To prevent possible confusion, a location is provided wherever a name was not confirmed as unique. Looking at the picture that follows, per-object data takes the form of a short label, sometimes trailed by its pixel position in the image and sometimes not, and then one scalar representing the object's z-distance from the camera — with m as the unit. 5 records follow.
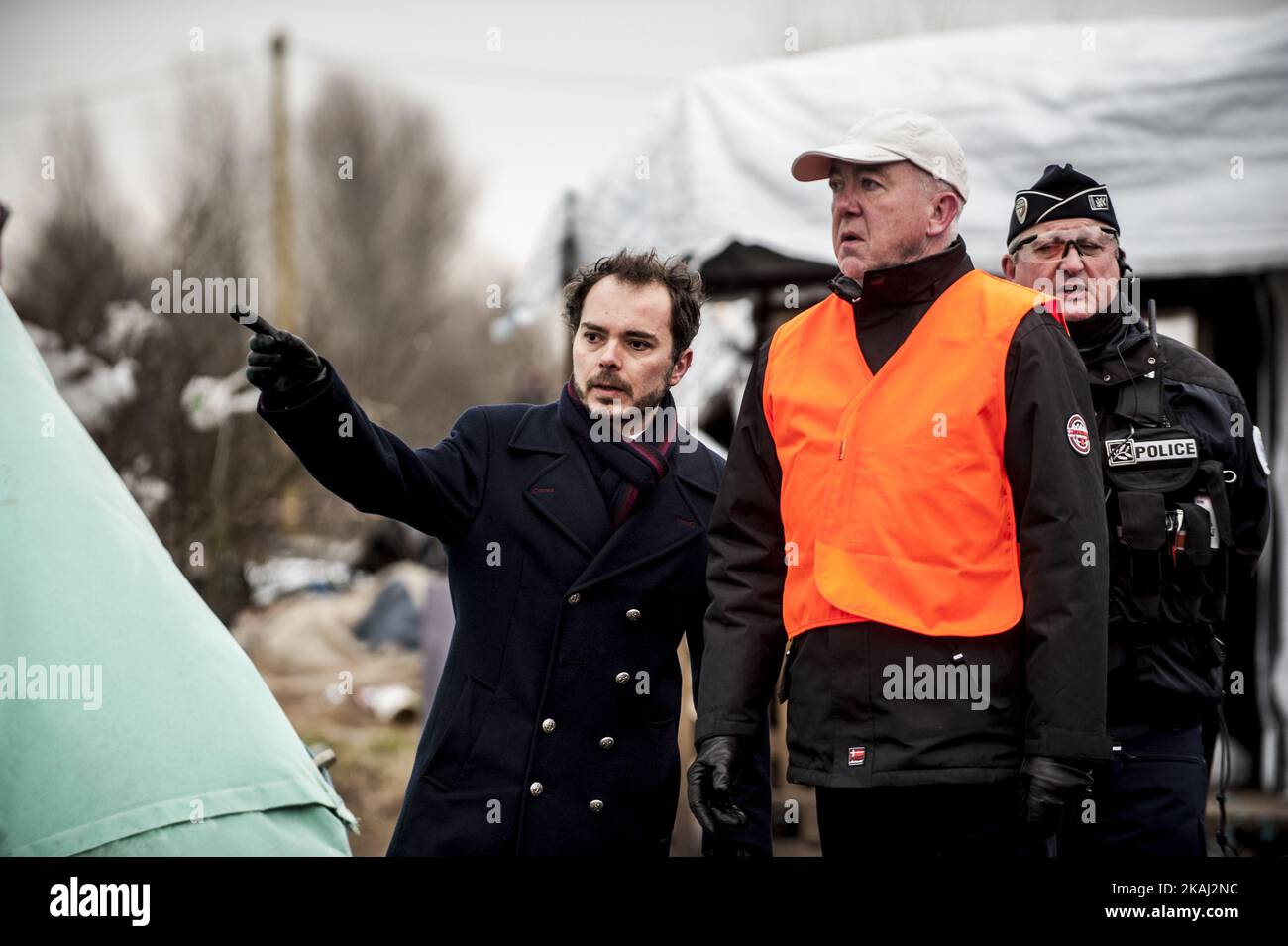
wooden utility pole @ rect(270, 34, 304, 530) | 21.38
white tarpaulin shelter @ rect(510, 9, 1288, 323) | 6.41
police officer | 3.47
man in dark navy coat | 3.09
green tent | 2.97
